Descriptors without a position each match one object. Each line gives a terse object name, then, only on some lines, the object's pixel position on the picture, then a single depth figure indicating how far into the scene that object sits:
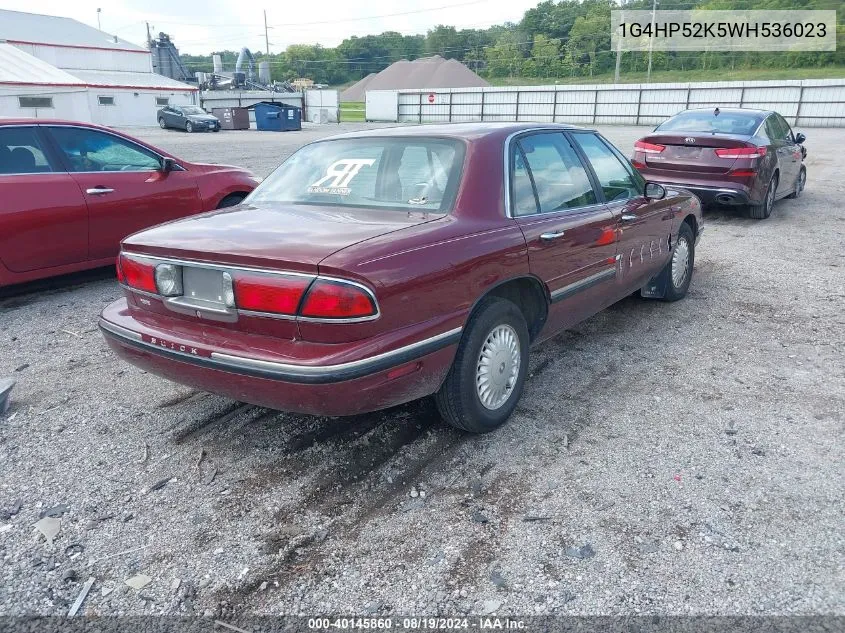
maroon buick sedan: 2.78
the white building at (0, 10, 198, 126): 33.38
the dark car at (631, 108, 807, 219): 8.91
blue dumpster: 40.06
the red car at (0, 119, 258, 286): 5.48
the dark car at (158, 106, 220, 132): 37.27
